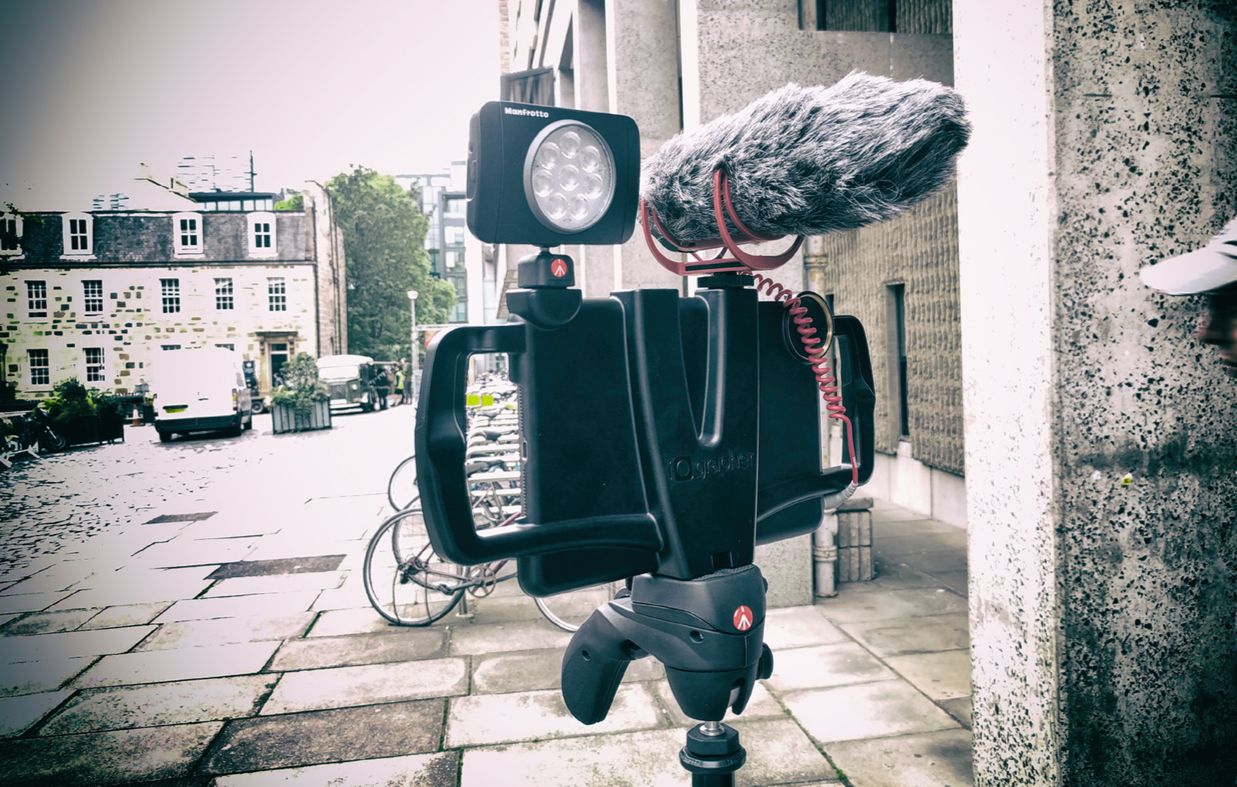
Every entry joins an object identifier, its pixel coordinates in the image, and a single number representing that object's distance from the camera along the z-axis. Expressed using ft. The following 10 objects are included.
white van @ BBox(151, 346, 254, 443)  67.00
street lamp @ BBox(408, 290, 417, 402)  122.79
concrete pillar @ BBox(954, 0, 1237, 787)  6.82
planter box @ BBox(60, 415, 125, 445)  61.26
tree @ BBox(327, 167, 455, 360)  157.07
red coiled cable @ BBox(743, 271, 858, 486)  4.83
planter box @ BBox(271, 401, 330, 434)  70.85
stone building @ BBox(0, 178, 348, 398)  117.80
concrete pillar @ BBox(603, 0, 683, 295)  20.93
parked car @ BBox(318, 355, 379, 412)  98.27
